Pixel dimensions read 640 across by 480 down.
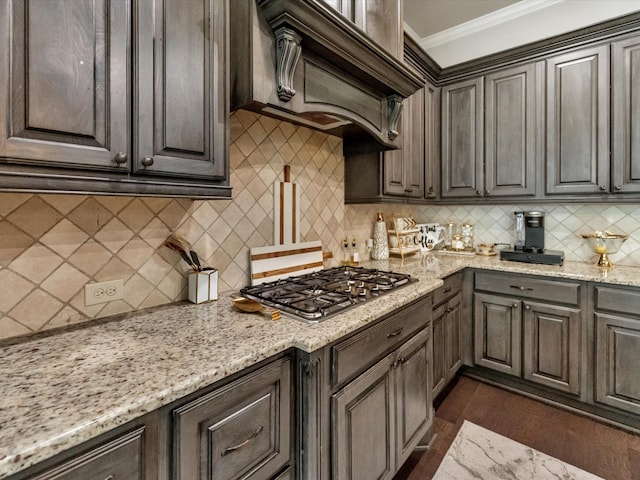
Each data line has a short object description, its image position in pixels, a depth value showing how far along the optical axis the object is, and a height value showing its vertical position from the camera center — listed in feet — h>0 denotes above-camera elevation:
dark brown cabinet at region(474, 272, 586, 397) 7.06 -2.22
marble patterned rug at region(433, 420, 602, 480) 5.45 -4.11
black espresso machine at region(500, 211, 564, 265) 8.09 -0.27
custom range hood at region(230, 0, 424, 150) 4.16 +2.67
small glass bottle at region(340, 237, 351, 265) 7.76 -0.35
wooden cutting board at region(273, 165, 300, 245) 6.02 +0.50
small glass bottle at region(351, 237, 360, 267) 7.67 -0.43
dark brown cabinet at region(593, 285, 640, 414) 6.39 -2.29
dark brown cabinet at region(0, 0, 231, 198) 2.52 +1.32
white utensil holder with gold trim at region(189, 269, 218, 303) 4.63 -0.73
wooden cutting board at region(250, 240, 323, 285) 5.66 -0.46
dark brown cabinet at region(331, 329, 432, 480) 3.96 -2.60
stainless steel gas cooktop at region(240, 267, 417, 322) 4.22 -0.87
